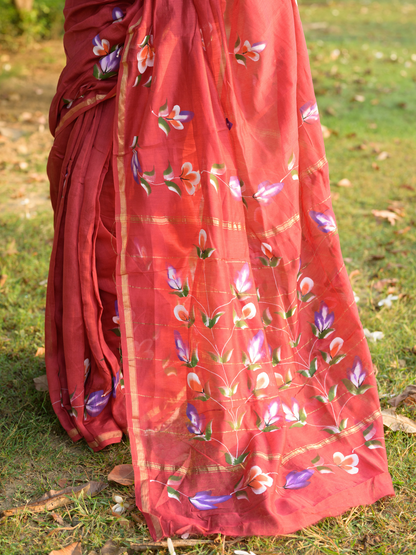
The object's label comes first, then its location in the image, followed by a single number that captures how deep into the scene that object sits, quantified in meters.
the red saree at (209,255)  1.58
